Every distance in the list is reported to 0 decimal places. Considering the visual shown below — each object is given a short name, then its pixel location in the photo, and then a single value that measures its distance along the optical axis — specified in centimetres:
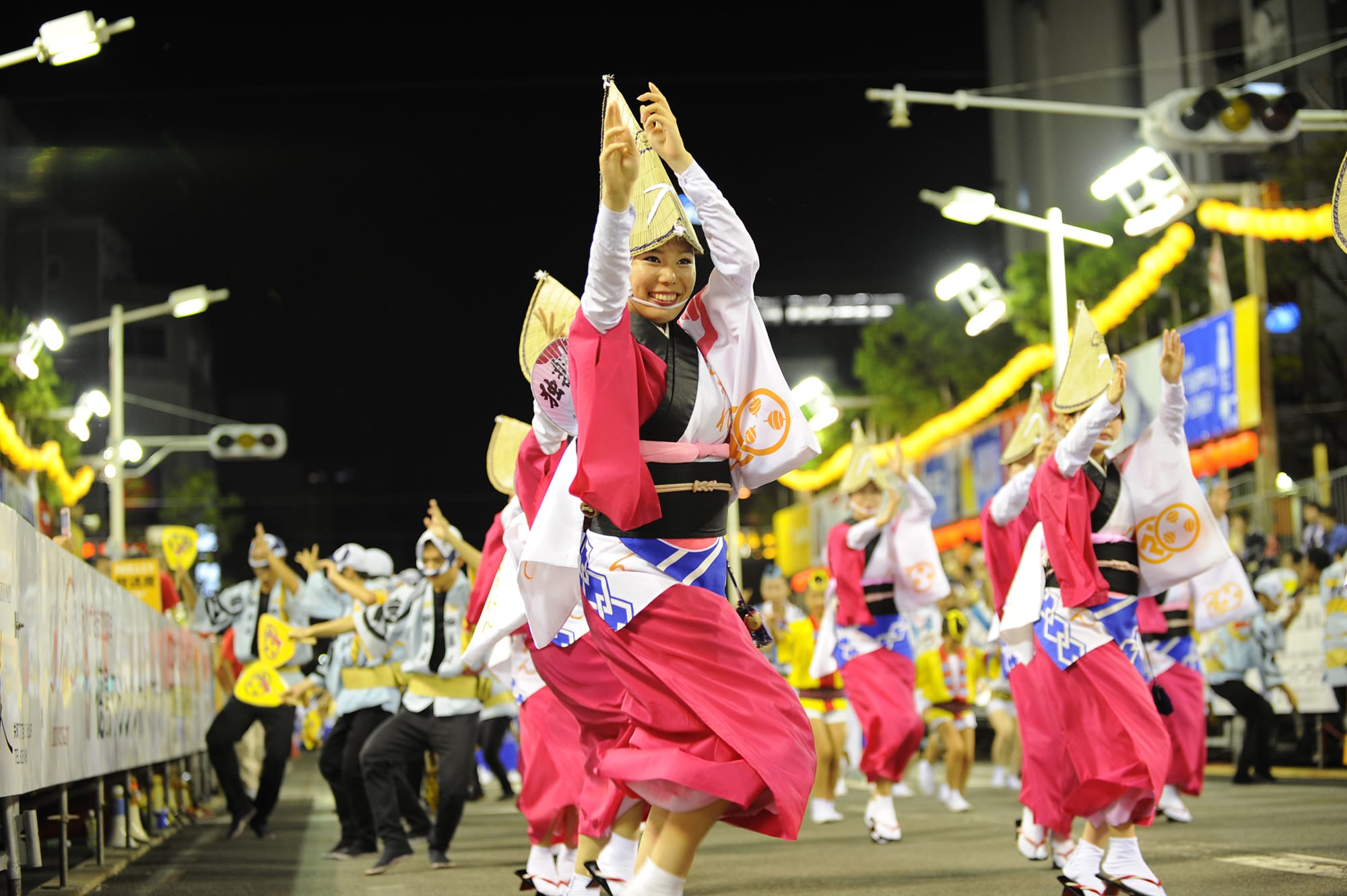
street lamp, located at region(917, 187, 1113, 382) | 1623
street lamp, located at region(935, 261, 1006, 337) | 1753
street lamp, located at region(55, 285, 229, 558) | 2383
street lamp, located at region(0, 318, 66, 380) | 1484
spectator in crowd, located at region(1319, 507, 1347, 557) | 1470
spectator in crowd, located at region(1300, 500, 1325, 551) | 1502
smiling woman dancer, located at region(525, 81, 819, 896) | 436
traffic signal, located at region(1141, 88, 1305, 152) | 1391
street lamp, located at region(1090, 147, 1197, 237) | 1552
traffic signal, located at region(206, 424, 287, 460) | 2795
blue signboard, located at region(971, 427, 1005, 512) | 2769
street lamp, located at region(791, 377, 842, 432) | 2912
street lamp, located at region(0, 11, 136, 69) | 1377
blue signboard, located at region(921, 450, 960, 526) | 3016
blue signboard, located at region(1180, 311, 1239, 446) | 1962
